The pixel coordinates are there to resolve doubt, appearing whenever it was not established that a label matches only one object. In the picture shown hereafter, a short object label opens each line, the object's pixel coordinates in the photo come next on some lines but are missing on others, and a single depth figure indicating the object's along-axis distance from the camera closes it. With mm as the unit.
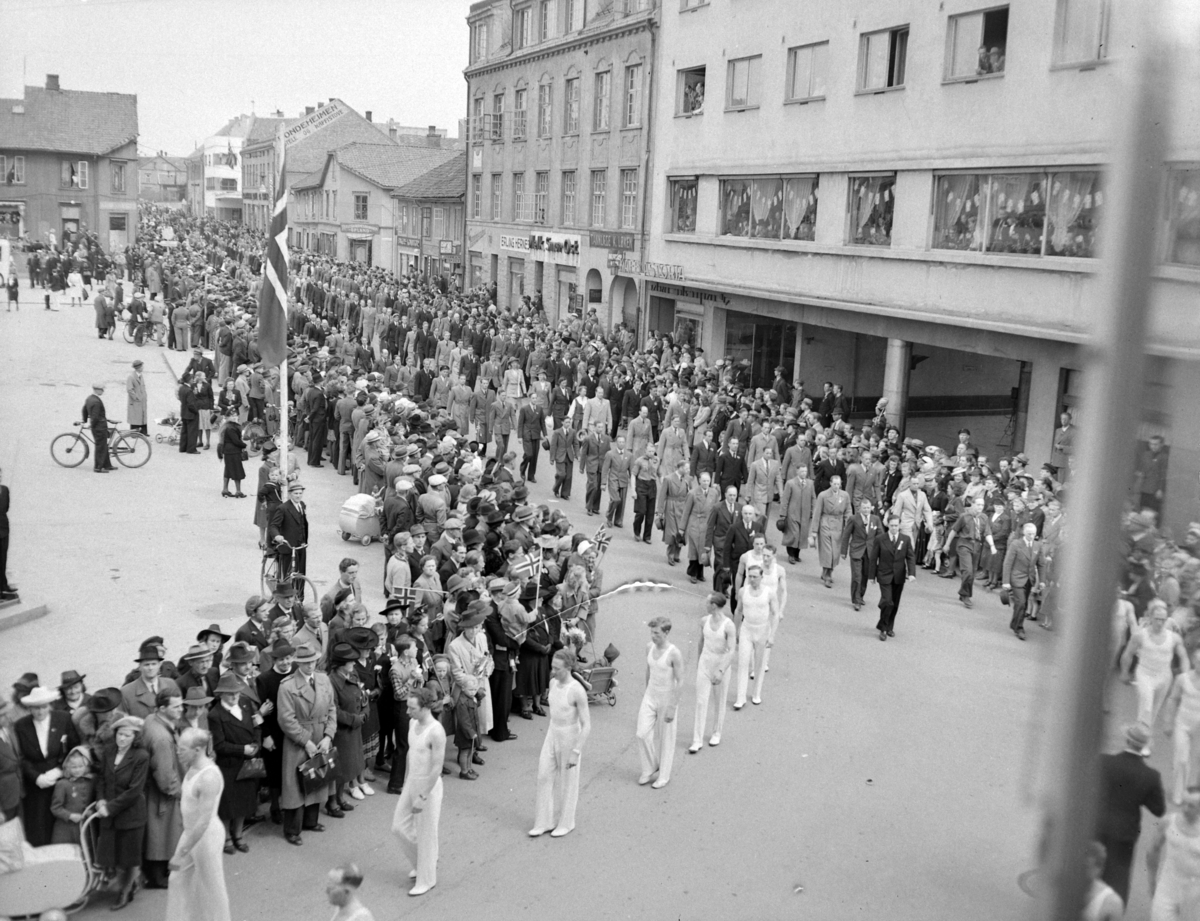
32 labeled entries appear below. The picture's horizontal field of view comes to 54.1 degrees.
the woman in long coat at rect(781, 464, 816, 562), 17094
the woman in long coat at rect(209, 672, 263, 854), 8438
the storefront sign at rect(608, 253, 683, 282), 33688
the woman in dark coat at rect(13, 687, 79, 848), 7684
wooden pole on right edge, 2100
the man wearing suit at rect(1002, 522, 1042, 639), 14133
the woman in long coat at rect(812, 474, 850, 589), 16203
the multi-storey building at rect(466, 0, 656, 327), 37469
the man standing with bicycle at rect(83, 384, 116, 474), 19766
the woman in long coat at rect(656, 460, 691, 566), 16969
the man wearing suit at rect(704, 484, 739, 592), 15156
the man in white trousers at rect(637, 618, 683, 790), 9859
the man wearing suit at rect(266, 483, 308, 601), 14164
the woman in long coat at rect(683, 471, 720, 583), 16125
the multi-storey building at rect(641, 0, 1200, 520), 20859
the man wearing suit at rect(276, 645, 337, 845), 8695
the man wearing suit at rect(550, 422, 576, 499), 20516
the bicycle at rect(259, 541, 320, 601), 13562
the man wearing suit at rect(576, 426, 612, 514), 19609
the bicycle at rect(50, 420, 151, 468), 20703
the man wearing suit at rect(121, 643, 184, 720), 8461
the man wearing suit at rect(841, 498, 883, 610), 15359
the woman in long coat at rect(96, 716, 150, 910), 7707
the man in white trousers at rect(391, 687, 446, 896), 8227
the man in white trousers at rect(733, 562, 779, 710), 11766
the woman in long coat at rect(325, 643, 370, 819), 9172
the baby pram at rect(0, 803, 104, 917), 7281
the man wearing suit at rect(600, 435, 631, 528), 18891
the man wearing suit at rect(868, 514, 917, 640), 14133
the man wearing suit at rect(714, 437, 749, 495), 19484
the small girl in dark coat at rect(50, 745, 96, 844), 7699
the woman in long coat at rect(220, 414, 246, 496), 18984
